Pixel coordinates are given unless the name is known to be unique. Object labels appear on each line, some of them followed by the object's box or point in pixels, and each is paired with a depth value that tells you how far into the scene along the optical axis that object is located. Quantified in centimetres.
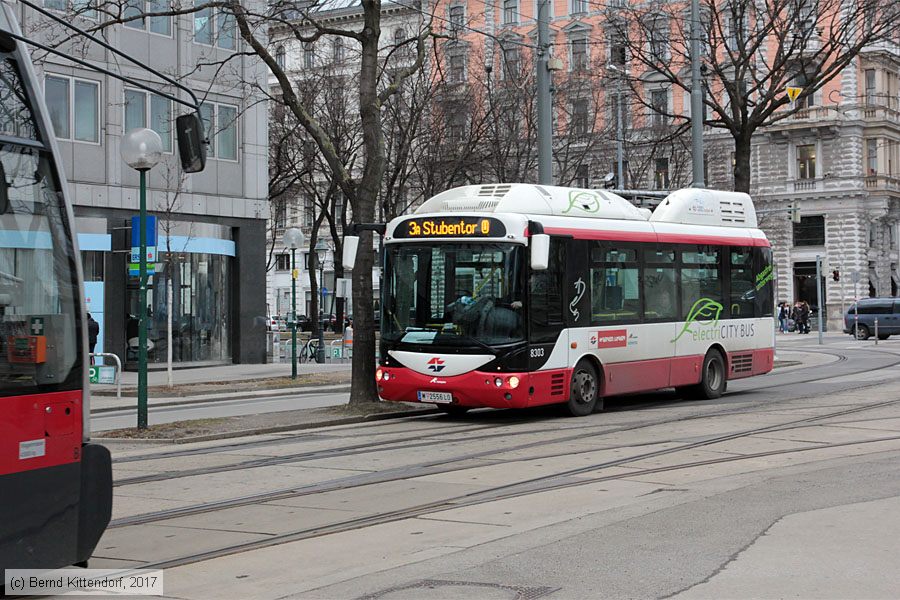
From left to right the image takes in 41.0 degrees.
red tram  610
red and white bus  1627
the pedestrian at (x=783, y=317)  6418
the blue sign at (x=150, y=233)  1775
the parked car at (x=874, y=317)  5109
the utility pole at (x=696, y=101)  2852
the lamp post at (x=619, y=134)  4220
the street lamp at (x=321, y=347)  3591
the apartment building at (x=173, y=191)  2930
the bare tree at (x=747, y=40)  3011
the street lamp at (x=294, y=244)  2753
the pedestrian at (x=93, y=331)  2605
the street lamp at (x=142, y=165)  1541
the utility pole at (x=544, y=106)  2264
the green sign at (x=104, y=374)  2498
